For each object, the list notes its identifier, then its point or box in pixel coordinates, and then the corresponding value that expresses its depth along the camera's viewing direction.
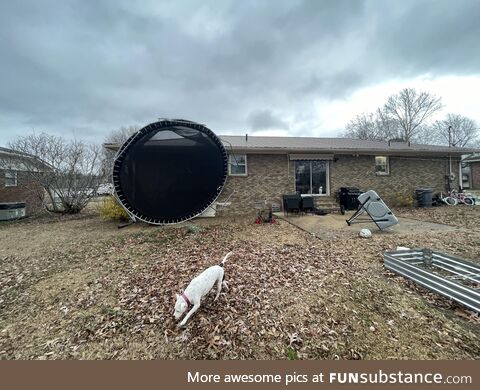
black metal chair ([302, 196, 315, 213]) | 8.70
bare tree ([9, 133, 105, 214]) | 10.05
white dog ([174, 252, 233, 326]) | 2.22
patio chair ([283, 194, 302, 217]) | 8.41
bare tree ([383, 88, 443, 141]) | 28.16
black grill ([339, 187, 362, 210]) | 9.44
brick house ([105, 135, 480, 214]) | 9.30
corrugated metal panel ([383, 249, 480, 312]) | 2.40
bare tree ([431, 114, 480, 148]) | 34.06
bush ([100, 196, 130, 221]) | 7.86
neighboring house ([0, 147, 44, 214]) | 10.51
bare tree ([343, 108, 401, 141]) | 30.36
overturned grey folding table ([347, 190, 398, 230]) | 5.85
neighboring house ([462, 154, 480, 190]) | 20.51
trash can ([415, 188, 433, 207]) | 9.98
